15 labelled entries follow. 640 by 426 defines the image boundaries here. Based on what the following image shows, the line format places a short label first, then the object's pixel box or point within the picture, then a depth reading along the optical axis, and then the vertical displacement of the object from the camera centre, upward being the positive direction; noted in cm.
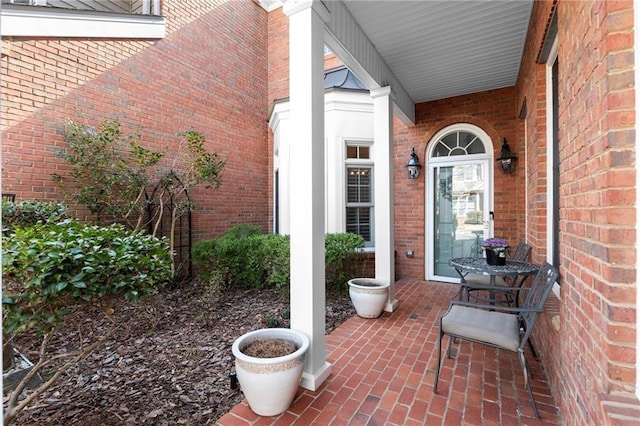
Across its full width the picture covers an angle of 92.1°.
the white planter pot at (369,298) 378 -107
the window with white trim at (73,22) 354 +244
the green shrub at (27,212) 343 +2
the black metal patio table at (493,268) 284 -56
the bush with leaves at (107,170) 446 +67
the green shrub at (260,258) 447 -73
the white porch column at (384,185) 407 +36
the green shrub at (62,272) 166 -34
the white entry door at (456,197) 538 +25
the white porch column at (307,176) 243 +29
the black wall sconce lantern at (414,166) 575 +86
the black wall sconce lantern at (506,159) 492 +84
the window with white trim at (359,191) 604 +41
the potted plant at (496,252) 314 -42
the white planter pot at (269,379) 206 -113
